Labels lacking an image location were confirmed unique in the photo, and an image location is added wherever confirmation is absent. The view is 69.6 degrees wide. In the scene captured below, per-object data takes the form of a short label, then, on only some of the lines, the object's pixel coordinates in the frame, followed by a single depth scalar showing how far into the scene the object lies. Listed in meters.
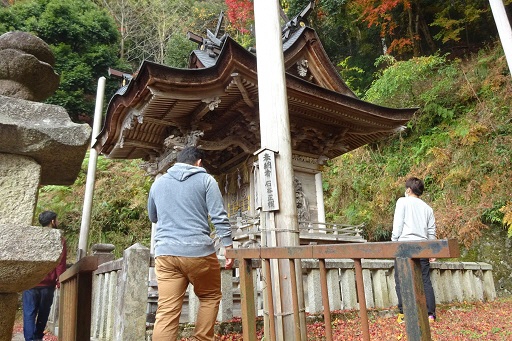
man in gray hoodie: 2.79
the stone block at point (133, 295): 3.11
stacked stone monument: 1.57
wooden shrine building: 6.48
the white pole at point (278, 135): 3.90
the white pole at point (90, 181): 9.33
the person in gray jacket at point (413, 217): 4.42
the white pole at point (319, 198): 9.22
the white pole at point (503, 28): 8.54
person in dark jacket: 4.58
